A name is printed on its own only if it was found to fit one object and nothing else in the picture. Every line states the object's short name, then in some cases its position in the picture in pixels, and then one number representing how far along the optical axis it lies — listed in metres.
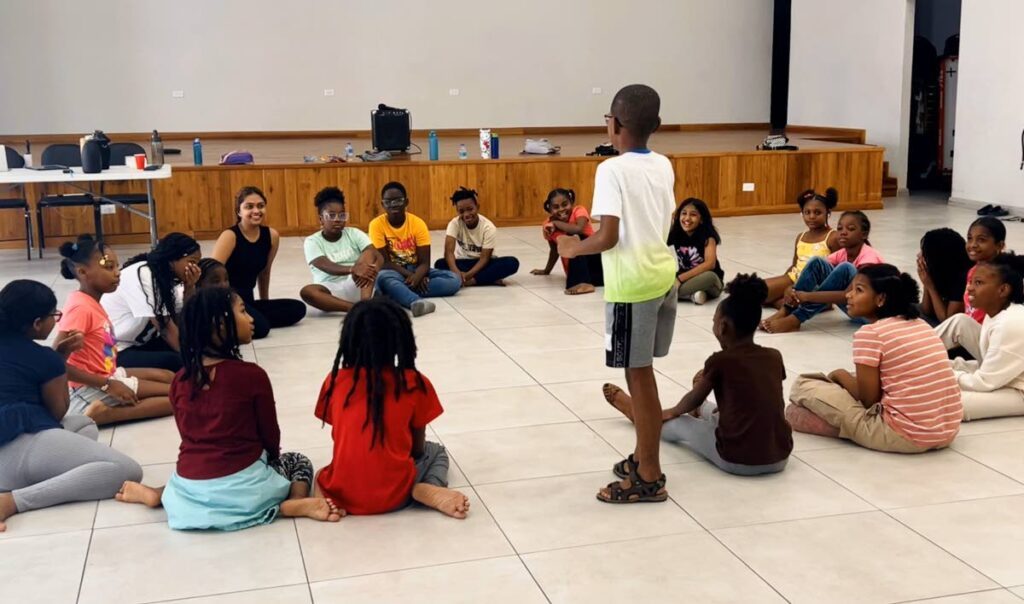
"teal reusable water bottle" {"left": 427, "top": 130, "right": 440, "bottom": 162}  10.66
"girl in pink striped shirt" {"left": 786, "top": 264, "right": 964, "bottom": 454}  3.89
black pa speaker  11.02
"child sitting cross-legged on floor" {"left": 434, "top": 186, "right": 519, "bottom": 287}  7.38
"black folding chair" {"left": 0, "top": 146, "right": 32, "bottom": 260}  8.93
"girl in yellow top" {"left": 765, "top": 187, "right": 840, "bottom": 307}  6.39
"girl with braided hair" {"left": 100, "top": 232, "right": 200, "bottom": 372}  4.82
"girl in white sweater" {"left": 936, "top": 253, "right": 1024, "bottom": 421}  4.31
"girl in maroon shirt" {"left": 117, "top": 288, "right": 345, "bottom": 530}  3.30
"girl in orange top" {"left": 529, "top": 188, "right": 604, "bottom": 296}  7.19
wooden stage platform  9.74
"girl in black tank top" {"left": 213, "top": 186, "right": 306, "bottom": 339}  6.10
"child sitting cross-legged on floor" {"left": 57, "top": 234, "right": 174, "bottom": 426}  4.21
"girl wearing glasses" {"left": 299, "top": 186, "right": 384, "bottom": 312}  6.46
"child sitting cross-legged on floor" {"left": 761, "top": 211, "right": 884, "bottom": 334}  5.93
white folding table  7.94
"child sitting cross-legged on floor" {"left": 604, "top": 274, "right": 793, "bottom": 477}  3.67
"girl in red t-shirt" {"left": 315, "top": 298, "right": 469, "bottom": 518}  3.38
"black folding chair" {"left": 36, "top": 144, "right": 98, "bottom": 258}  8.98
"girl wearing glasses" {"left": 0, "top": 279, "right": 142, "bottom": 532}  3.53
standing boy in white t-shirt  3.32
